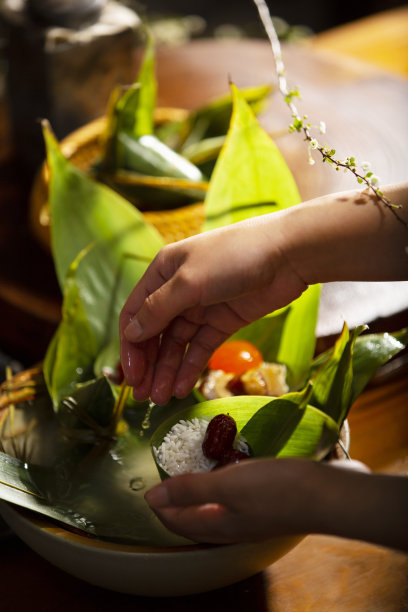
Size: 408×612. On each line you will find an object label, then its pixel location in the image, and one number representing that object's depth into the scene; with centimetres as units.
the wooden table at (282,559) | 68
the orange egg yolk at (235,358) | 79
